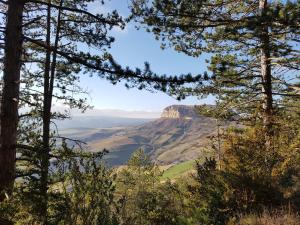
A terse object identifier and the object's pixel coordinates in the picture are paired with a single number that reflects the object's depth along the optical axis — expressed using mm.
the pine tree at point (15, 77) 7355
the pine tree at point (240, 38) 11125
